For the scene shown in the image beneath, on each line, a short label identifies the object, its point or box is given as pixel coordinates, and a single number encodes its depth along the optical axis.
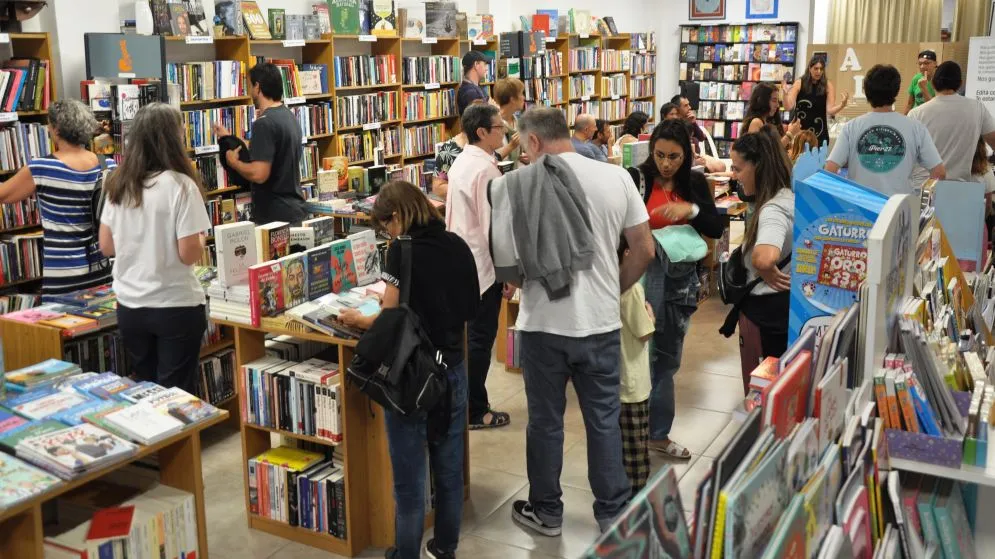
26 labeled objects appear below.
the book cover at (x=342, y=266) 3.97
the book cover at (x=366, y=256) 4.07
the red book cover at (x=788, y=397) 1.92
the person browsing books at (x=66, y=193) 4.29
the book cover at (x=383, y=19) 8.19
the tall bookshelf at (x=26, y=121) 5.14
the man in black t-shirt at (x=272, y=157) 5.42
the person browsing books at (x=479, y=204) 4.31
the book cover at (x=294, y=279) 3.73
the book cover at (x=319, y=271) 3.85
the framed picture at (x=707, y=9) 13.62
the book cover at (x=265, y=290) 3.61
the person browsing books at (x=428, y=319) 3.12
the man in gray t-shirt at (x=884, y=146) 4.93
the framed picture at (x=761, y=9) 13.23
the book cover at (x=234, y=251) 3.77
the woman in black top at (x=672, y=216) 4.07
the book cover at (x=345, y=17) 7.74
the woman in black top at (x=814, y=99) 9.09
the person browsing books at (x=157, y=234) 3.66
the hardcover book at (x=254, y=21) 6.82
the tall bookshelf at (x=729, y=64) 13.22
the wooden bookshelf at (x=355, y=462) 3.58
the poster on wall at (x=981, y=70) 8.84
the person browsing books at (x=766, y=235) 3.51
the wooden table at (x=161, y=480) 2.43
